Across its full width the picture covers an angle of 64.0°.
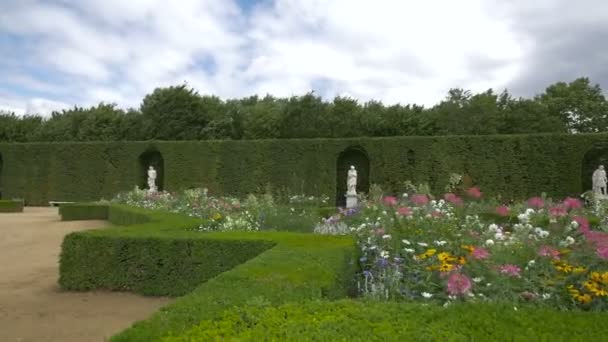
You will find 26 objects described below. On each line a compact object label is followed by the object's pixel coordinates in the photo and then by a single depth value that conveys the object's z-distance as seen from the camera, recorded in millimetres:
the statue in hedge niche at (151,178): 19047
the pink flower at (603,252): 3225
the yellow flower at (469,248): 3977
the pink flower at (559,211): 5320
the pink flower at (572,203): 5176
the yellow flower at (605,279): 3173
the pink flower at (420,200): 5883
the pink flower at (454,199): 6340
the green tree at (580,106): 31828
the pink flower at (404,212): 5598
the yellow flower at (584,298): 3185
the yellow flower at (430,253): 3951
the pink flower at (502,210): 5773
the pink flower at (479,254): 3560
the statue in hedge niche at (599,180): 12836
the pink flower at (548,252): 3736
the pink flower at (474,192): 5958
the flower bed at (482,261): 3404
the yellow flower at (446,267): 3664
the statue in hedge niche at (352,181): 15109
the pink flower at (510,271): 3422
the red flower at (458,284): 3160
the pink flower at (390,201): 6234
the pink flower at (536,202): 6152
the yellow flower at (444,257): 3801
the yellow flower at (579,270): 3406
